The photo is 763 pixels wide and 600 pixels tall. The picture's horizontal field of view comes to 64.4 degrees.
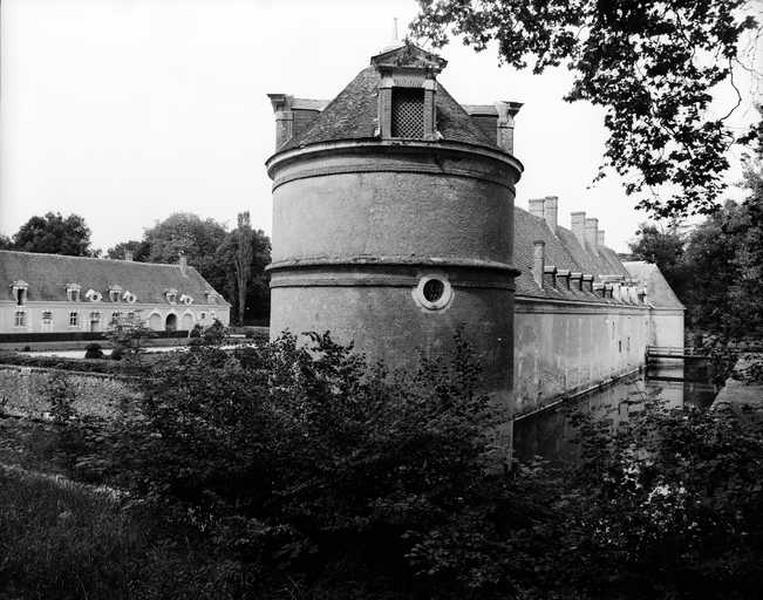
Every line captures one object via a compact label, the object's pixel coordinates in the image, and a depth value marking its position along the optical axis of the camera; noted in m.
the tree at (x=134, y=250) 76.50
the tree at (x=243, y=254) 58.84
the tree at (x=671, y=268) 57.69
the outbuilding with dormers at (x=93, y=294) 42.75
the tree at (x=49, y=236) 62.66
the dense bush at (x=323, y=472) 5.26
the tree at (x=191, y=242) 67.31
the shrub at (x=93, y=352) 27.93
